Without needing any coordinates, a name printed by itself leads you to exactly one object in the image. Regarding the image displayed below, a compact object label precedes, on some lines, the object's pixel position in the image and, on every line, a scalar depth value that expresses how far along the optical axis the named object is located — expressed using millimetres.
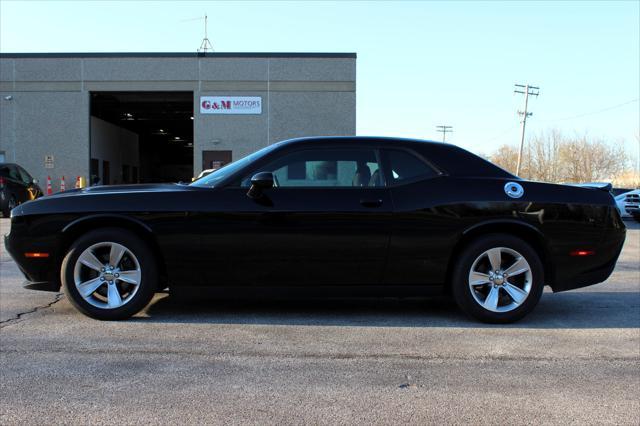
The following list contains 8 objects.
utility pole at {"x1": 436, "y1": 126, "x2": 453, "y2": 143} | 77938
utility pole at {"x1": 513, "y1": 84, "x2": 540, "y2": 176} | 52906
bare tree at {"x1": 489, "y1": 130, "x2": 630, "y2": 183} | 59969
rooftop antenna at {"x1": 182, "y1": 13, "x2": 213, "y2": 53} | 27672
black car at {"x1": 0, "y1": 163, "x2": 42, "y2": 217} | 17859
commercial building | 24844
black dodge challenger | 4625
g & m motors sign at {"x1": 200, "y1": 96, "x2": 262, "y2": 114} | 24938
